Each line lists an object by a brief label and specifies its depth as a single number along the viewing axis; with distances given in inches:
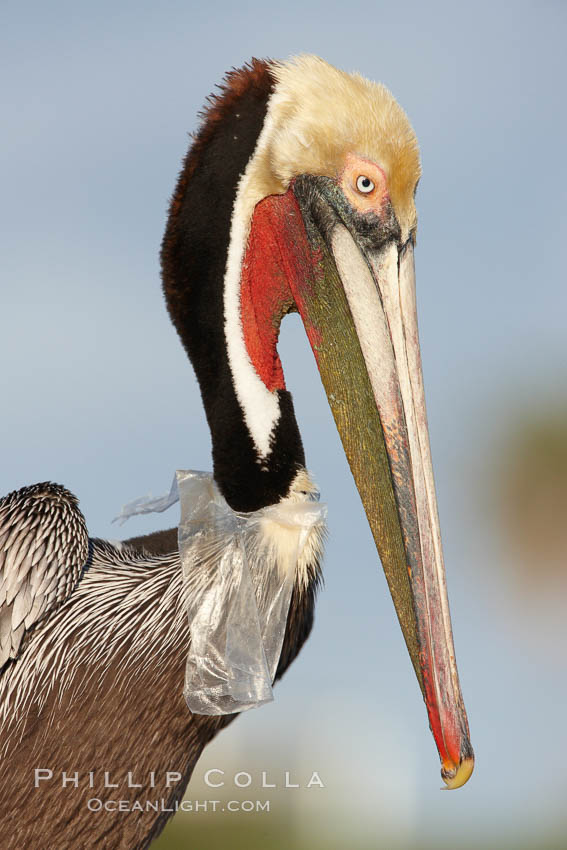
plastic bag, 252.7
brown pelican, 251.9
